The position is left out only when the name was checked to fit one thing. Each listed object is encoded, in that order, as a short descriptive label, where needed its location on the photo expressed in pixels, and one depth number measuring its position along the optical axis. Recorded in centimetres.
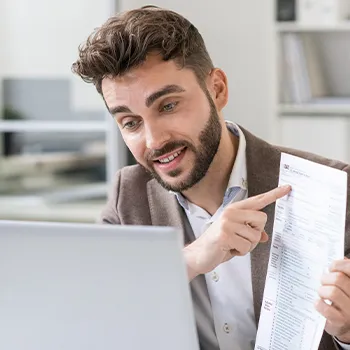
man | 156
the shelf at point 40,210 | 411
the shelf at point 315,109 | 359
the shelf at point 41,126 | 403
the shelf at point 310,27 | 358
